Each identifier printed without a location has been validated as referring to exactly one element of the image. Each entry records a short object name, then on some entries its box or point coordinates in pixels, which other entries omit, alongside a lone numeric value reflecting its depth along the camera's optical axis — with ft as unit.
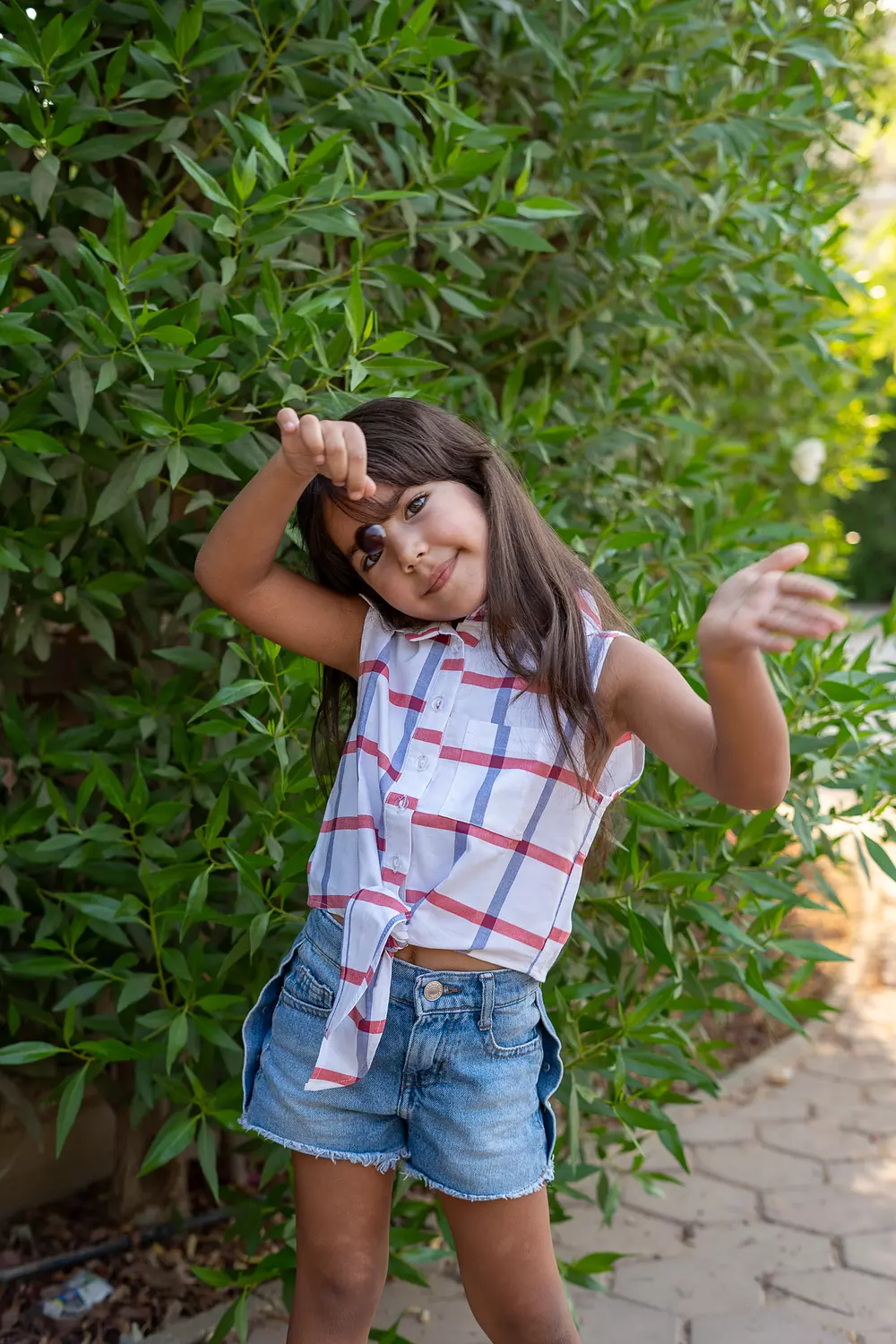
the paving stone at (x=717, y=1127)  11.07
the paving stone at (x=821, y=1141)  10.80
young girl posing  5.05
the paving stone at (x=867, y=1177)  10.11
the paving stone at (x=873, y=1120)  11.28
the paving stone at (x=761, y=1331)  8.02
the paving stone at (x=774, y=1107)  11.58
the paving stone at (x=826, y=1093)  11.80
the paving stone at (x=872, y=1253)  8.92
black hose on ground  8.14
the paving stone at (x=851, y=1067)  12.48
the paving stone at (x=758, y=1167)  10.29
